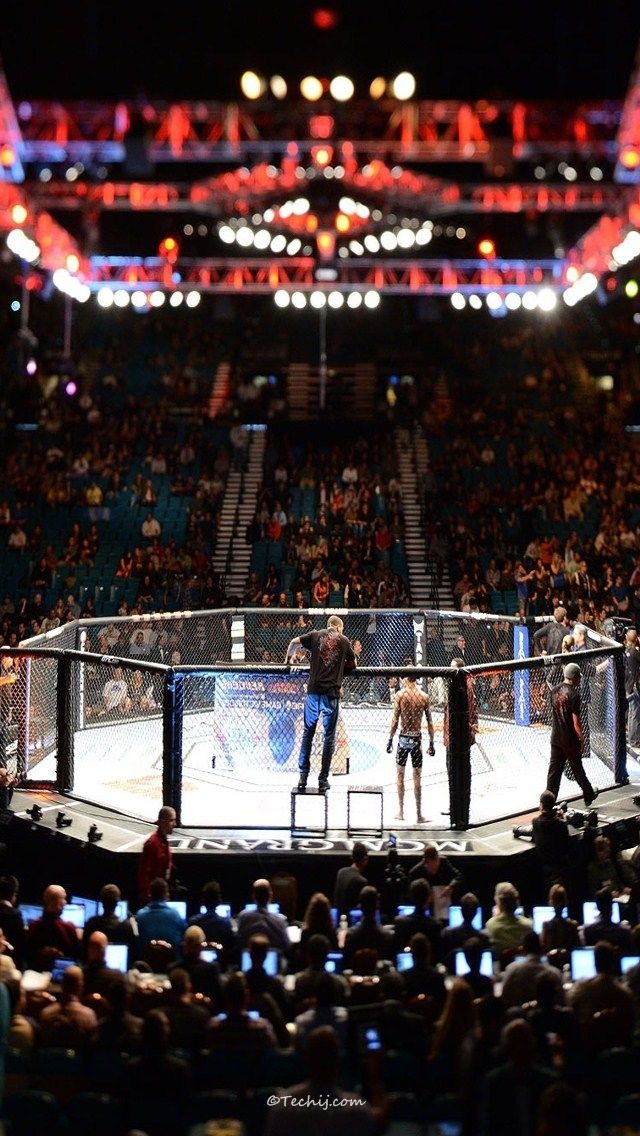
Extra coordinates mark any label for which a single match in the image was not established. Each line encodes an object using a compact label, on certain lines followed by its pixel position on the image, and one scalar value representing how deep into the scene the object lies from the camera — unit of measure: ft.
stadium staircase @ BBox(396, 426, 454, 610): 69.97
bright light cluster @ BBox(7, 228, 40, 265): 65.62
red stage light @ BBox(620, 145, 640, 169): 58.13
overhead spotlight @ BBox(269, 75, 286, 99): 55.98
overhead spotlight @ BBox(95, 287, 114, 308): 80.18
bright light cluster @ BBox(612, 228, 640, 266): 66.02
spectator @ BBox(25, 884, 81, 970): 22.75
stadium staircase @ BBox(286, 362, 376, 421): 105.09
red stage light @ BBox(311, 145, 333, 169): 60.95
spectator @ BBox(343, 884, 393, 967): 21.94
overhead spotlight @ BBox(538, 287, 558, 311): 79.10
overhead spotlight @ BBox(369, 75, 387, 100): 56.03
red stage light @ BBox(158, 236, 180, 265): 103.65
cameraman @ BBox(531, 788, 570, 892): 28.17
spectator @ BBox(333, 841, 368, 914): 25.41
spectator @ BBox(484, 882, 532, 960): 23.13
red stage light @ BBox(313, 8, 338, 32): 50.85
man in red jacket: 26.66
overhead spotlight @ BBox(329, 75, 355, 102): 55.01
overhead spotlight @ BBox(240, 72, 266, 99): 55.52
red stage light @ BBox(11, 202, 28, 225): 63.67
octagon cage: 31.63
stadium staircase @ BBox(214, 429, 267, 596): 72.64
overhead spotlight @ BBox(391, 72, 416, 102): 54.85
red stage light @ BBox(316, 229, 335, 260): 72.64
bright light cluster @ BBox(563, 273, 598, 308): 75.97
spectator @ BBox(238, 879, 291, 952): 22.81
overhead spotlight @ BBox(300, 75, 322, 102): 55.16
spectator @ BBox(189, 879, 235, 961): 23.53
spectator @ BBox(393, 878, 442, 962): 22.90
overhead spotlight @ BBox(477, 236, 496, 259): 88.31
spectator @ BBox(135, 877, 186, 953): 23.50
